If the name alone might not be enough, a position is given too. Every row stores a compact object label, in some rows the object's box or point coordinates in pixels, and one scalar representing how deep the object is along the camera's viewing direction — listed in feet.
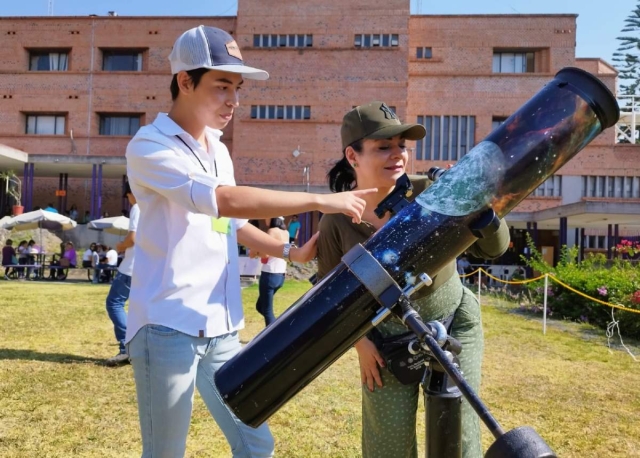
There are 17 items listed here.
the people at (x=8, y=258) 67.72
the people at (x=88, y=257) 73.05
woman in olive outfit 6.98
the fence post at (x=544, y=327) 31.68
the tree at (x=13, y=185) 105.31
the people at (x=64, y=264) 68.54
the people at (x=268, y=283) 24.64
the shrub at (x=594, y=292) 32.01
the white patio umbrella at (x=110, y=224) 69.43
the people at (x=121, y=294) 19.62
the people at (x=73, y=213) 109.46
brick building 120.88
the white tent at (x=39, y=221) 70.90
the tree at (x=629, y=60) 158.81
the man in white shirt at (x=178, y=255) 6.03
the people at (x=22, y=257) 68.23
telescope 4.14
